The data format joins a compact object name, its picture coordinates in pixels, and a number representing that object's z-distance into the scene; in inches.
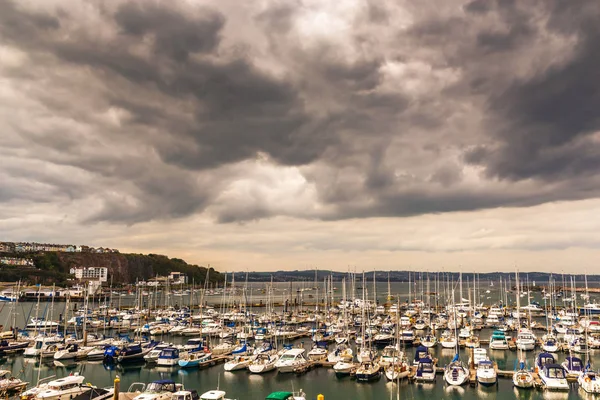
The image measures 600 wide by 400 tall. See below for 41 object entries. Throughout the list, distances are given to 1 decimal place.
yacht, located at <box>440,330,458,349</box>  2625.5
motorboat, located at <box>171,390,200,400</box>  1370.6
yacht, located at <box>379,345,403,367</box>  1960.8
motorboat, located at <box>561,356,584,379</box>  1796.3
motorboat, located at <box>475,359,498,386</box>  1717.5
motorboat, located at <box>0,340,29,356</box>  2515.3
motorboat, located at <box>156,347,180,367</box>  2153.1
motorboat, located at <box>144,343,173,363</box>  2239.2
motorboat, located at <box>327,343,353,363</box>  2107.5
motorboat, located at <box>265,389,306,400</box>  1367.9
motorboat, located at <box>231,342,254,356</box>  2230.6
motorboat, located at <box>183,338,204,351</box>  2306.8
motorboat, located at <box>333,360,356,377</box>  1939.0
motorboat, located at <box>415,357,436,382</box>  1790.1
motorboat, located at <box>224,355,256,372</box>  2026.3
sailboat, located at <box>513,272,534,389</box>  1681.8
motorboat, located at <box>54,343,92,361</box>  2283.5
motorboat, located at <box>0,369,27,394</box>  1540.4
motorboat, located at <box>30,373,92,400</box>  1397.6
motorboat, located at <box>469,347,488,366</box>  2048.5
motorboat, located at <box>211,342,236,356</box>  2373.3
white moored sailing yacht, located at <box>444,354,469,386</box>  1726.1
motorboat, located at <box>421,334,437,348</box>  2637.8
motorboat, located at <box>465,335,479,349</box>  2553.4
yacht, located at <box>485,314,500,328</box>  3688.5
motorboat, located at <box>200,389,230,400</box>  1334.5
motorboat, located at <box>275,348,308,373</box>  2011.6
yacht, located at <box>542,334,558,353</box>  2464.3
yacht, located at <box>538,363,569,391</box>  1631.4
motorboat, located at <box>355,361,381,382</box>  1844.2
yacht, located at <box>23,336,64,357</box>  2411.3
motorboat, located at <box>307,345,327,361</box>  2174.0
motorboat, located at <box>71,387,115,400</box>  1358.3
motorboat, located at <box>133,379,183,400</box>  1408.3
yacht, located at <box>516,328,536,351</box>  2523.4
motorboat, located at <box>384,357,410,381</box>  1804.9
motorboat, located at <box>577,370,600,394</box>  1598.2
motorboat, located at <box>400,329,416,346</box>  2721.5
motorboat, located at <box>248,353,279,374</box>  1972.2
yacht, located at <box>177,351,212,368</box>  2103.3
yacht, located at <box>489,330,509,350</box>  2554.1
